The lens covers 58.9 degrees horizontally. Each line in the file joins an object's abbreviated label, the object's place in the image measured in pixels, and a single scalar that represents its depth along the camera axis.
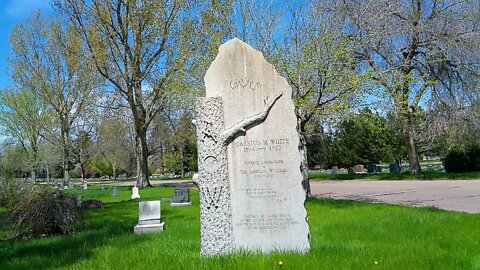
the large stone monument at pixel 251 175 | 6.36
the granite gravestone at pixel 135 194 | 22.32
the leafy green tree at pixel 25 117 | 40.88
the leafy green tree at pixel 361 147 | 49.31
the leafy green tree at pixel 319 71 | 15.92
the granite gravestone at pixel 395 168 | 37.53
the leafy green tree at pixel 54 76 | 35.31
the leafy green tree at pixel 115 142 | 43.45
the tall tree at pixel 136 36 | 25.66
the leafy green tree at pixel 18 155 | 42.96
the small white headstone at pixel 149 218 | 9.69
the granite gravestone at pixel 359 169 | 48.72
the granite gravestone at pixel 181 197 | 16.60
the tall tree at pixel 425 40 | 23.22
